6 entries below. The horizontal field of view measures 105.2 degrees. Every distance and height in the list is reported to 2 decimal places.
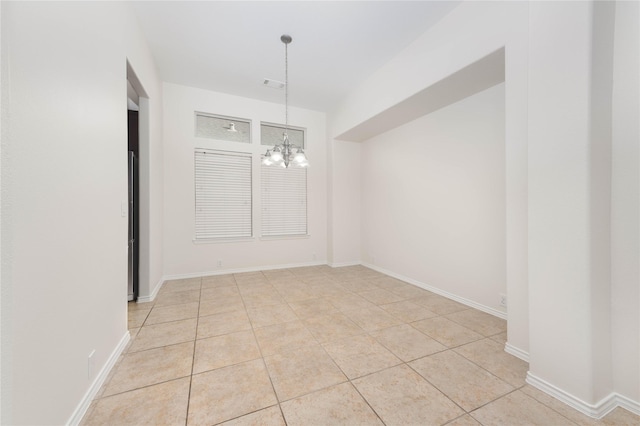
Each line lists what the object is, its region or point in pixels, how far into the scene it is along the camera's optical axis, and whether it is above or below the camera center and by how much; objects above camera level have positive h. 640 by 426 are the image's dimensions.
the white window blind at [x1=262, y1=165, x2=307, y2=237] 5.08 +0.24
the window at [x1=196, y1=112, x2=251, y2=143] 4.61 +1.65
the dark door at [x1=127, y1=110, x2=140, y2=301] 3.25 +0.00
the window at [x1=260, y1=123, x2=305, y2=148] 5.07 +1.68
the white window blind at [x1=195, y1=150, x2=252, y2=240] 4.58 +0.35
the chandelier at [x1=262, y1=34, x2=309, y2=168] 3.11 +0.75
